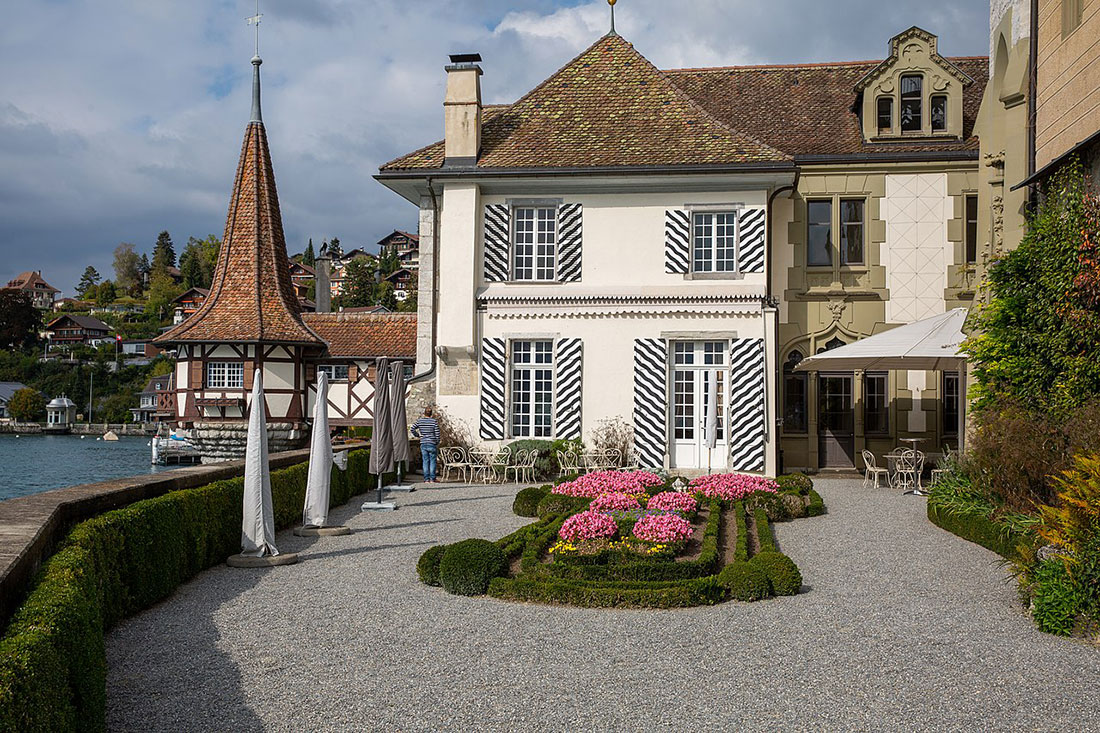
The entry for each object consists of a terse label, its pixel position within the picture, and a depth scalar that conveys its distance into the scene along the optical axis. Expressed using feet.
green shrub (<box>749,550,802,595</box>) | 25.94
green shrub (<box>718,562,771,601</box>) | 25.44
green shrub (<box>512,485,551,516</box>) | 41.86
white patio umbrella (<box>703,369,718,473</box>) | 49.96
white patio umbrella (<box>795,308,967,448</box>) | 47.62
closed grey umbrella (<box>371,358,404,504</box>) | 45.11
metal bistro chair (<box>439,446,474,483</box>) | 57.06
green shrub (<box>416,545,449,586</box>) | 27.55
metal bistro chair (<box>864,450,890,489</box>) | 52.16
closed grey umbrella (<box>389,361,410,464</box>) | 49.06
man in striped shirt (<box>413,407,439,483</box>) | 56.39
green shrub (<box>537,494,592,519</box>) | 39.70
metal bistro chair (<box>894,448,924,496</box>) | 50.16
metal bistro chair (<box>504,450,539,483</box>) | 57.16
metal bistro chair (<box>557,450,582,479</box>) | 57.26
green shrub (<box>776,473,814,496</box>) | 43.88
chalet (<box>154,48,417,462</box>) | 92.43
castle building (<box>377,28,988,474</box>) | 59.11
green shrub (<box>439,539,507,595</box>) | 26.14
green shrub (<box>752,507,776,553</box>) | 30.35
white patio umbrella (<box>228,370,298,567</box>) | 30.01
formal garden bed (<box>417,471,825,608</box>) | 25.46
